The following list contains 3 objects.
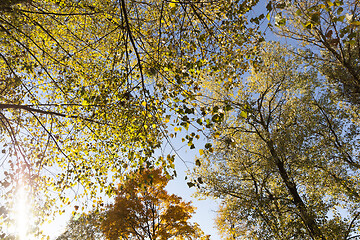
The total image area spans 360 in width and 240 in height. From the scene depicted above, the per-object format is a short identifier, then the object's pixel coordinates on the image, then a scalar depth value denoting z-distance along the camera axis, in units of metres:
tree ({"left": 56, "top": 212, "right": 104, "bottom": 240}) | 22.83
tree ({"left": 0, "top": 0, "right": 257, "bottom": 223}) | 4.37
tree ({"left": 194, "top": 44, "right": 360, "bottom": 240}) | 8.00
